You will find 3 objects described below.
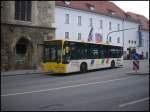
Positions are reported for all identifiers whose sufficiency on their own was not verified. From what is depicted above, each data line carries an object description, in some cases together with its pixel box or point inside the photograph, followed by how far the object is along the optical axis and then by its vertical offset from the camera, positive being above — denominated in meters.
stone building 16.84 +2.54
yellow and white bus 12.72 +0.01
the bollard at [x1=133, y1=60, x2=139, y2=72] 13.31 -0.60
